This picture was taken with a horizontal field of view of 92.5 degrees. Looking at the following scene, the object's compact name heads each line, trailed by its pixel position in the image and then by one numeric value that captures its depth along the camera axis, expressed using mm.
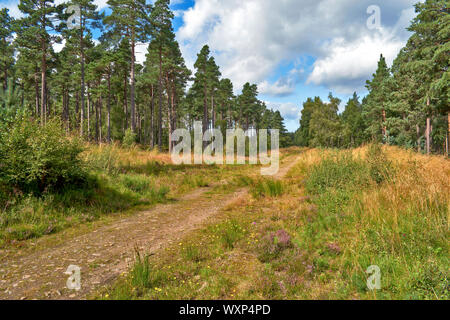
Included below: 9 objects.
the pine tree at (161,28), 24281
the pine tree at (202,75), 37062
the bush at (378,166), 6383
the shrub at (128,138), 17531
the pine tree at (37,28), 22859
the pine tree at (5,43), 33781
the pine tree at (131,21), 22047
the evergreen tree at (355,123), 49688
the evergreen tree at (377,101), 37656
